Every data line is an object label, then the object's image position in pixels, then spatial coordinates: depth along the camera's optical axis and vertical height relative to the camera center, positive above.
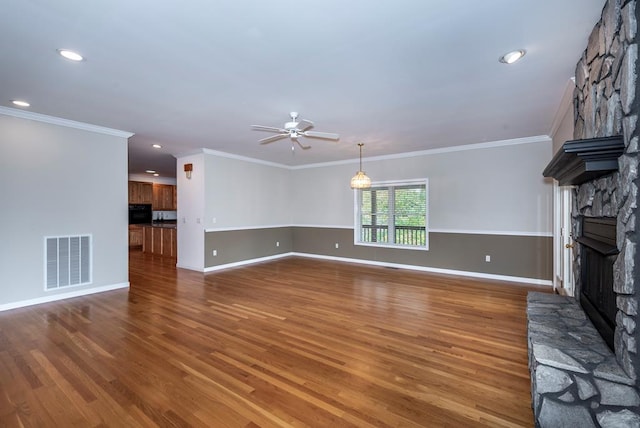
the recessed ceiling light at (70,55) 2.39 +1.31
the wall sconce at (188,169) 6.41 +0.99
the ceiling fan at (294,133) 3.62 +1.01
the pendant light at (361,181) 5.73 +0.64
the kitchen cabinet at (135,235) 9.29 -0.64
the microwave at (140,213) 9.76 +0.06
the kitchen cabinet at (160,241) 8.02 -0.73
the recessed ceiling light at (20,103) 3.50 +1.33
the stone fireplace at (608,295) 1.60 -0.50
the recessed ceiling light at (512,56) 2.42 +1.31
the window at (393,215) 6.55 -0.02
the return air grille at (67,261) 4.24 -0.68
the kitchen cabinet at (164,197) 10.75 +0.64
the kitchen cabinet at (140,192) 9.93 +0.76
